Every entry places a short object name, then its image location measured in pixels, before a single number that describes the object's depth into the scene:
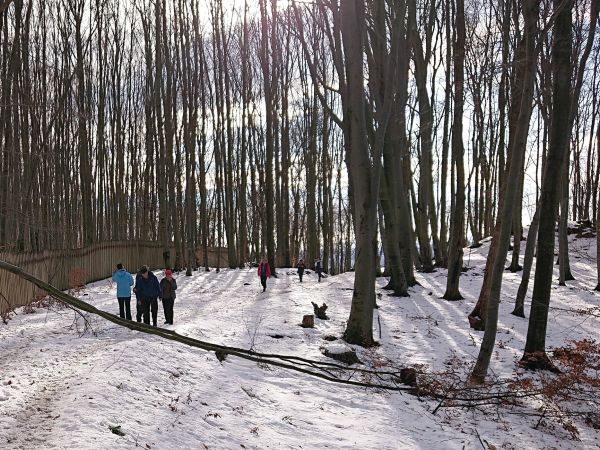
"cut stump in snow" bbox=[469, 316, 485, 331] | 11.99
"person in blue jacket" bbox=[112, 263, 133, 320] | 11.41
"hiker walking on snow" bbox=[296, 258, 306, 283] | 22.30
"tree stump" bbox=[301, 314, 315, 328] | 11.12
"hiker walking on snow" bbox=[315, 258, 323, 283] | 22.79
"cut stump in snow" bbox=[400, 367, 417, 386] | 6.89
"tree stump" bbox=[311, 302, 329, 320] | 12.24
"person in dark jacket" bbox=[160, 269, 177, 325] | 11.12
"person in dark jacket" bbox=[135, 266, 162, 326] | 11.01
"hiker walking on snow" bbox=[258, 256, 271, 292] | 18.53
